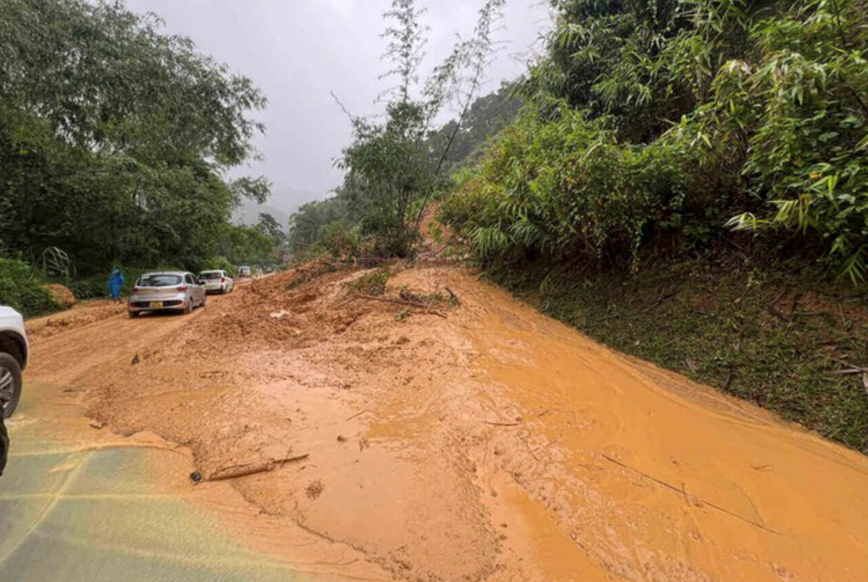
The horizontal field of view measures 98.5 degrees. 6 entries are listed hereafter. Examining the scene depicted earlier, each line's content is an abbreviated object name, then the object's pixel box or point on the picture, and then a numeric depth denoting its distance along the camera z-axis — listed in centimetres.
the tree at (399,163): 945
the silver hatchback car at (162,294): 973
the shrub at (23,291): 973
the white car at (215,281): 1827
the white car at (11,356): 333
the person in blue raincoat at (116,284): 1238
